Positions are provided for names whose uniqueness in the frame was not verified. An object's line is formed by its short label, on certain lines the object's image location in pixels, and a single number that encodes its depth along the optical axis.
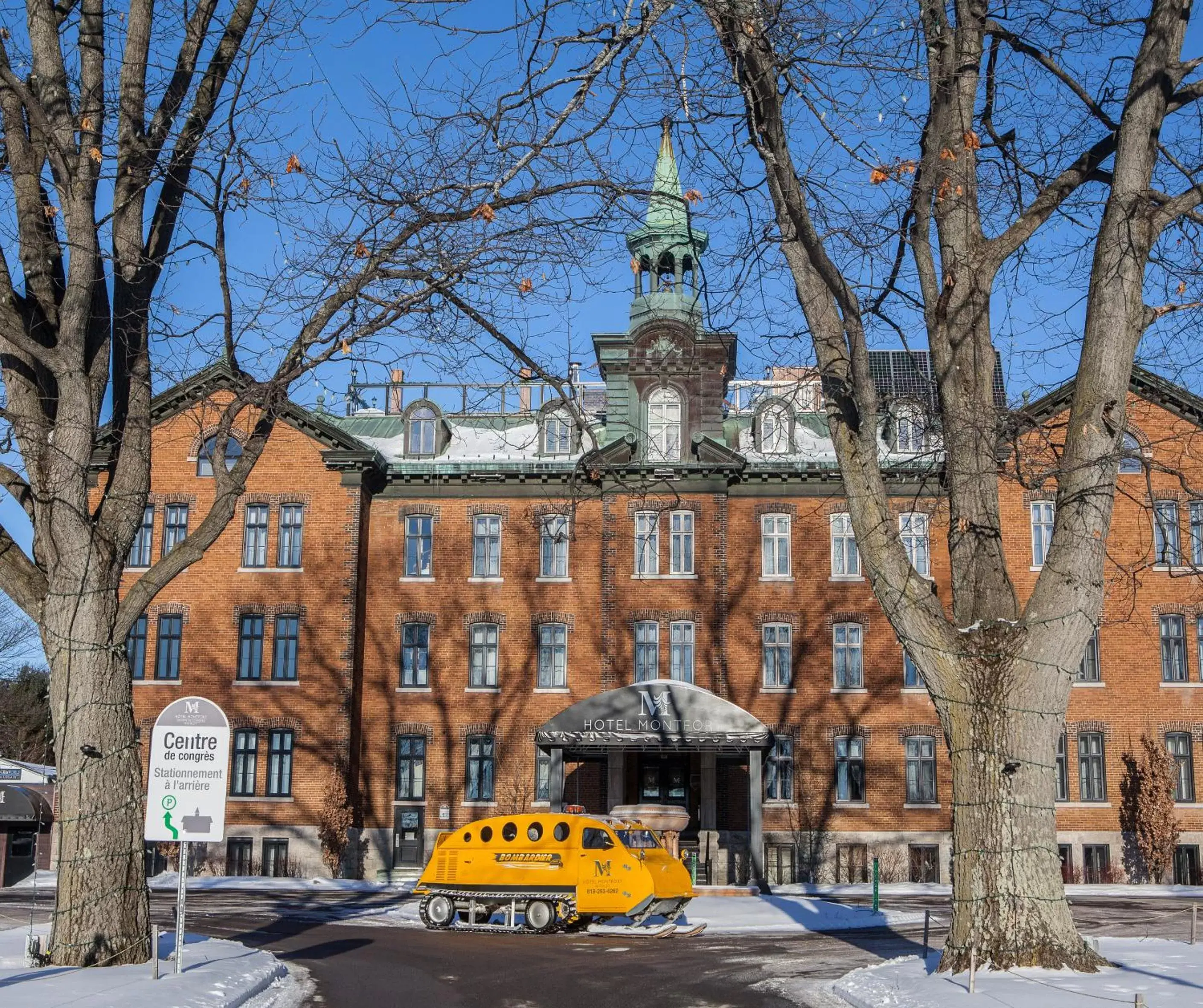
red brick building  36.06
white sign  12.73
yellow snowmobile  21.25
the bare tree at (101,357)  13.54
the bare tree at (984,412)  12.61
